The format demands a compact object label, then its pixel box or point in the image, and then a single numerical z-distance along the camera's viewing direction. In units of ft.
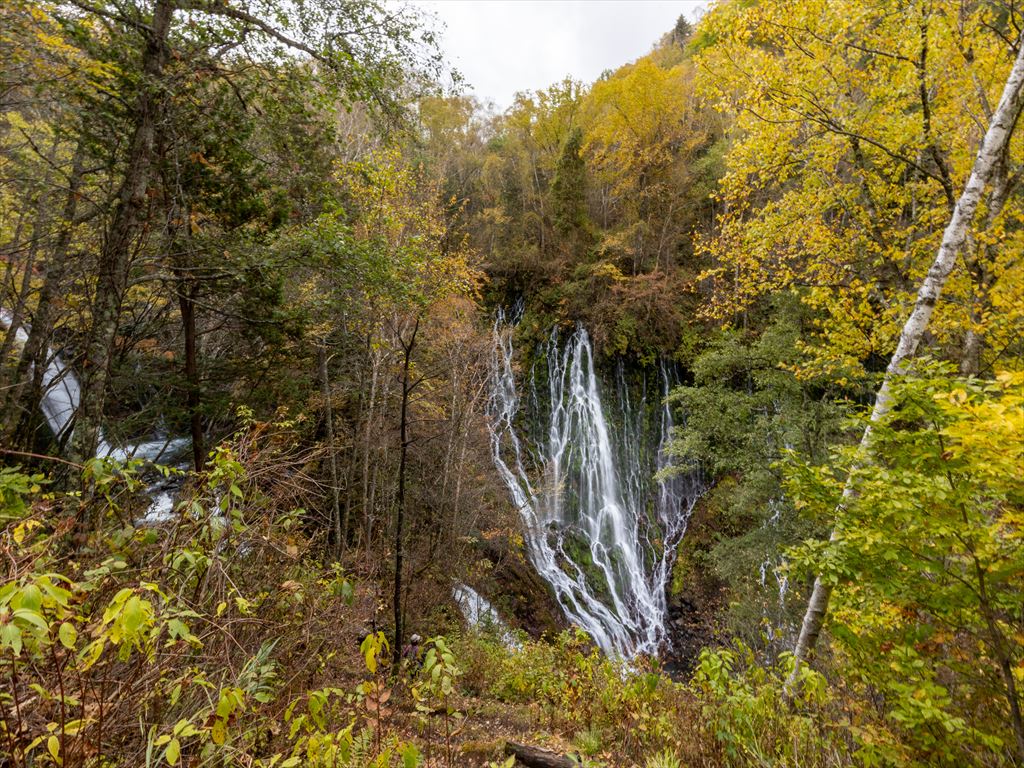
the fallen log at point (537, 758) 10.77
